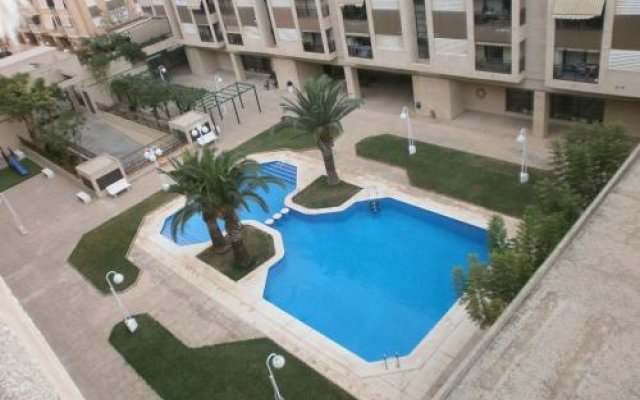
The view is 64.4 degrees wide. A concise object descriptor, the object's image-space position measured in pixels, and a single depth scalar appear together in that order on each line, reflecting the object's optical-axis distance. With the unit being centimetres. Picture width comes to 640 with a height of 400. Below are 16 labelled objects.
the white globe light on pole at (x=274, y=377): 1303
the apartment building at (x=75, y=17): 4750
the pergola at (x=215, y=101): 3458
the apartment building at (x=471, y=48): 2156
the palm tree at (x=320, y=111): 2389
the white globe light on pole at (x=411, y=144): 2644
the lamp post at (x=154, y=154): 2845
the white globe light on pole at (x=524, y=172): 2247
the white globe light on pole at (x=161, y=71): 4120
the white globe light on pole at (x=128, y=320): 1925
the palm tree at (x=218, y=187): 1981
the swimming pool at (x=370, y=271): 1823
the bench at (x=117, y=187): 2888
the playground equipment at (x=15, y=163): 3422
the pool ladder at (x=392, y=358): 1605
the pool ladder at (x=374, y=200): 2417
